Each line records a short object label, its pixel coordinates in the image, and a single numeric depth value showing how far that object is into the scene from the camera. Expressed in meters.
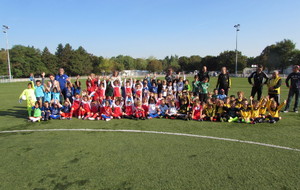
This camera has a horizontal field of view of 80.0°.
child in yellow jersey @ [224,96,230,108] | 7.17
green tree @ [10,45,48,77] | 60.91
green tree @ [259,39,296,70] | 61.84
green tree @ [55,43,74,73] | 70.31
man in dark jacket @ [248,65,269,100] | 7.82
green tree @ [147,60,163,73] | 97.19
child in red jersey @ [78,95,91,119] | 7.80
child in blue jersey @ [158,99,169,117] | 7.70
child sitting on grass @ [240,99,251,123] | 6.60
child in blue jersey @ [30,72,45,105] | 8.27
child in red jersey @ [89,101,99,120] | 7.87
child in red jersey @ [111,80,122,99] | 8.62
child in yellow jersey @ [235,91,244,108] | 7.04
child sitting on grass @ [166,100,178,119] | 7.47
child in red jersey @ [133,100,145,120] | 7.45
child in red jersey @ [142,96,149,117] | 7.91
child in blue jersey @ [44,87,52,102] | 8.24
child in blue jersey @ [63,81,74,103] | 8.59
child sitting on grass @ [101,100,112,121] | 7.49
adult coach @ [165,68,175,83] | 9.44
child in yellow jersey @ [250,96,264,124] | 6.76
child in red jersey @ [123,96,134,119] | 7.79
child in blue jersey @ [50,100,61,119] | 7.60
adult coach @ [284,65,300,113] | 8.22
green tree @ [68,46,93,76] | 71.56
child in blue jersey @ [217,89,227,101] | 7.81
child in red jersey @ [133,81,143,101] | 8.59
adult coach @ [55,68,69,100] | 8.70
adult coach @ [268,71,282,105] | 7.63
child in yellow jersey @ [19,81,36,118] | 7.82
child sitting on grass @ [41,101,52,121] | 7.41
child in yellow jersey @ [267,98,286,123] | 6.55
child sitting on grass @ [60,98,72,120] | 7.71
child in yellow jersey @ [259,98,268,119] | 6.98
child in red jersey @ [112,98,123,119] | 7.56
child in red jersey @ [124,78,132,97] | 8.86
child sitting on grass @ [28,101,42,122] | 7.24
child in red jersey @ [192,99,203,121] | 7.13
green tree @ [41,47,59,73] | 68.12
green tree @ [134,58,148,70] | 105.56
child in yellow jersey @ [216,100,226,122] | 6.94
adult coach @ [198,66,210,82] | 8.51
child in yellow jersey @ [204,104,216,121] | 6.96
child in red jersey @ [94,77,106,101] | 8.62
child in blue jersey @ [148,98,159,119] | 7.76
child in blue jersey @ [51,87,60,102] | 8.19
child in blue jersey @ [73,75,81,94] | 8.54
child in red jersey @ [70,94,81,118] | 8.02
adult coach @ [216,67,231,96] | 8.15
